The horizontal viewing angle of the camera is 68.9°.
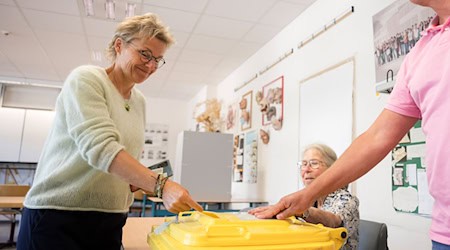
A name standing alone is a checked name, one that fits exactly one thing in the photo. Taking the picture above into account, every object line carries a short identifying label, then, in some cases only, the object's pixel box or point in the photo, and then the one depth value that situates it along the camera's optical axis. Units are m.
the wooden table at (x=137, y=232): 1.36
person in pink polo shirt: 0.73
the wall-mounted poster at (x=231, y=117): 4.79
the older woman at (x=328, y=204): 1.30
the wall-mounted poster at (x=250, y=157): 3.94
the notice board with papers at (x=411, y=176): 1.67
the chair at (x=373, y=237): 1.63
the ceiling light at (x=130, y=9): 3.14
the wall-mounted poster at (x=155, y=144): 6.88
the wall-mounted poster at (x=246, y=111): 4.23
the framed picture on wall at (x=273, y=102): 3.39
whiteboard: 2.32
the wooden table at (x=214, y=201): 3.49
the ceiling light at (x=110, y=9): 3.13
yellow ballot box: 0.73
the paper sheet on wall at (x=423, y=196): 1.64
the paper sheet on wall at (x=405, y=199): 1.72
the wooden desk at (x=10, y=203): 2.60
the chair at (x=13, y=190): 3.51
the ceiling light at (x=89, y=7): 3.12
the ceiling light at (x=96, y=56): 4.47
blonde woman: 0.89
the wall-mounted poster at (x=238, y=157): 4.35
